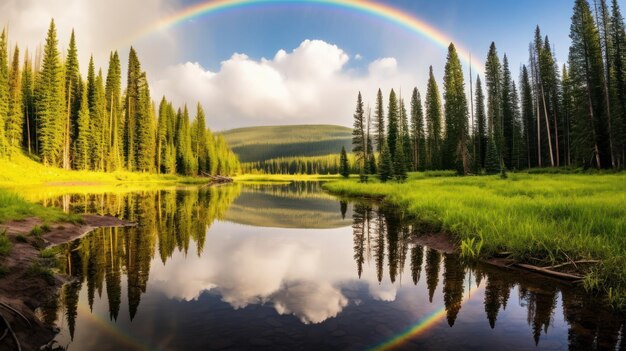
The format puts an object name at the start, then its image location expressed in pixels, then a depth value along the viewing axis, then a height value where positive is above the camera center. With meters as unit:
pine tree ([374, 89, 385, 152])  74.44 +10.98
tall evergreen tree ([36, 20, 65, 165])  51.78 +12.76
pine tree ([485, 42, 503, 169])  63.72 +14.84
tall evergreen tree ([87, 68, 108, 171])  58.19 +11.18
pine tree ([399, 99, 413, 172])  69.16 +8.33
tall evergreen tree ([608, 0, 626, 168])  35.75 +9.79
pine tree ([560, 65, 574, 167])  51.03 +7.43
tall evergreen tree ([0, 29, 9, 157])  44.38 +13.23
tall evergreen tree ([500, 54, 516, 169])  61.69 +9.38
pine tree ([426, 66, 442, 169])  69.94 +10.45
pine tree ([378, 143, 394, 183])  44.16 +0.32
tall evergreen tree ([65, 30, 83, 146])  60.00 +17.95
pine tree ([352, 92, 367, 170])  66.75 +8.68
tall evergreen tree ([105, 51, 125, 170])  61.66 +12.59
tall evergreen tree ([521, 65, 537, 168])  59.62 +6.76
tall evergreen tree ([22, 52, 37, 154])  56.83 +12.09
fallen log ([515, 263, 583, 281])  7.65 -2.55
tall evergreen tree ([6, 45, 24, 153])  49.66 +11.31
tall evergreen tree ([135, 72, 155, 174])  67.00 +8.75
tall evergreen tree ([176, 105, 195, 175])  80.00 +6.21
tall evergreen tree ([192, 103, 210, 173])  92.50 +9.44
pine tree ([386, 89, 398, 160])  69.19 +10.29
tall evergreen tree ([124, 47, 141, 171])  66.31 +14.16
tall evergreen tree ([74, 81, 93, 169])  55.76 +7.01
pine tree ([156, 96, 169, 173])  72.43 +8.24
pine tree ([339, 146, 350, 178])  73.38 +1.07
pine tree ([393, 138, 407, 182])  42.88 +0.30
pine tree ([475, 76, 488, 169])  61.31 +7.43
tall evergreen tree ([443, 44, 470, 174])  59.94 +11.80
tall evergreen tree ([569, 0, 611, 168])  37.56 +8.19
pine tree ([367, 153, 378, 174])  64.88 +1.14
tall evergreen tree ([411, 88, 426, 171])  75.62 +8.18
